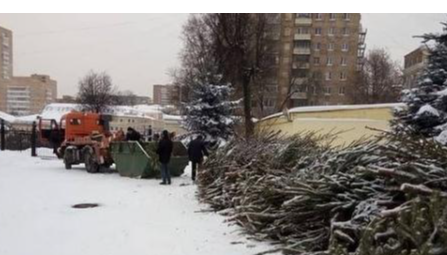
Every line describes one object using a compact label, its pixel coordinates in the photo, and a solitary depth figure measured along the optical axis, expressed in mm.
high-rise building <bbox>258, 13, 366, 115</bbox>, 59375
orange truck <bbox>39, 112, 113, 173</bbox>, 17625
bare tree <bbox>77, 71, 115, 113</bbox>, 45656
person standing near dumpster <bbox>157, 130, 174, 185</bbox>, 14125
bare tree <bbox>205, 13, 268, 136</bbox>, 31953
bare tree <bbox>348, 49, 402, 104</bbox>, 48375
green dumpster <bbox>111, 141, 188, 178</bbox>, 15469
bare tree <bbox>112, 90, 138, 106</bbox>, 86812
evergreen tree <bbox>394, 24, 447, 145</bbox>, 10867
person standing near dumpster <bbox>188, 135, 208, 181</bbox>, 14984
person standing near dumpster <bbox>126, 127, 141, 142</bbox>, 18000
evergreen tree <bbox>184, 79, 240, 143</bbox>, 25219
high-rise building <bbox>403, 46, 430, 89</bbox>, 59675
